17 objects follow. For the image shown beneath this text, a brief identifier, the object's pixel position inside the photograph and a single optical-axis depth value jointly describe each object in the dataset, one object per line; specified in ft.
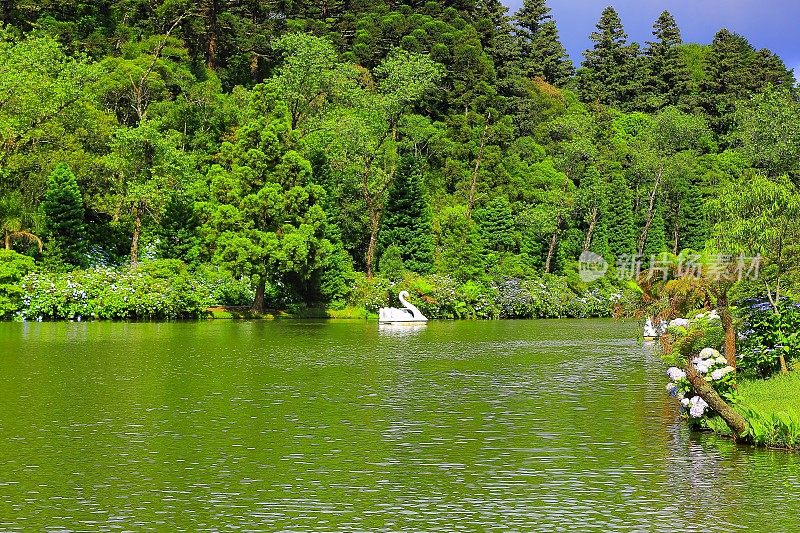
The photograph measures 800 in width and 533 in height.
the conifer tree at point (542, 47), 335.45
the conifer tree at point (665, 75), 320.50
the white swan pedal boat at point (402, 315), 162.71
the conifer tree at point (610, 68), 320.70
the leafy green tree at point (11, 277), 146.30
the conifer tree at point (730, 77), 305.73
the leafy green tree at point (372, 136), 183.21
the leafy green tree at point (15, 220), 152.97
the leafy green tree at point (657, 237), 245.65
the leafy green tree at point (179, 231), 173.78
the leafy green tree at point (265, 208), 159.63
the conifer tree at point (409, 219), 195.93
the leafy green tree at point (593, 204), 228.84
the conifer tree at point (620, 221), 240.32
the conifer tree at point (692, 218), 254.06
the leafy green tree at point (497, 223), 206.08
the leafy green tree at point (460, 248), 196.65
